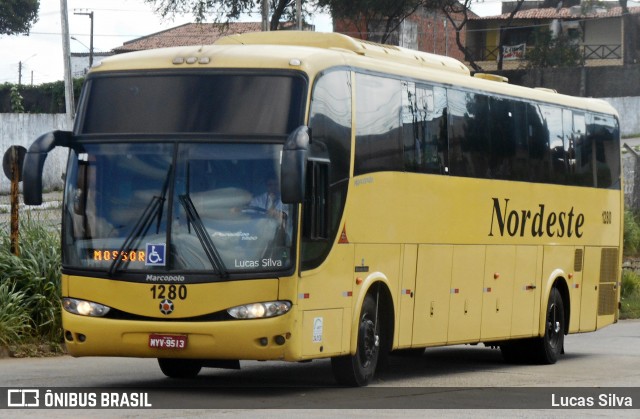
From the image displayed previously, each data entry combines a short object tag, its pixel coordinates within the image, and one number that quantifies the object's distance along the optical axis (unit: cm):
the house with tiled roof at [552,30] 8225
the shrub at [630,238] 3806
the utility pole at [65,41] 3981
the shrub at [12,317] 1688
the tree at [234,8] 5359
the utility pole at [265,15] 4394
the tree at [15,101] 5862
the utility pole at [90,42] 8812
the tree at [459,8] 6144
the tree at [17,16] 8962
